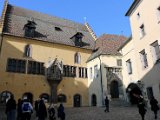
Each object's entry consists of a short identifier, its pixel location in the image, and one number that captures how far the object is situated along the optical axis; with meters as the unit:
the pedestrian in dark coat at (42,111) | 7.82
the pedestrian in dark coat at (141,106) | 7.89
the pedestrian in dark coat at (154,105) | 8.78
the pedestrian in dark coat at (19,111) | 7.81
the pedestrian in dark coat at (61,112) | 8.57
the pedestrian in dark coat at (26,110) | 7.44
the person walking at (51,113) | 8.75
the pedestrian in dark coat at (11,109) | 7.02
